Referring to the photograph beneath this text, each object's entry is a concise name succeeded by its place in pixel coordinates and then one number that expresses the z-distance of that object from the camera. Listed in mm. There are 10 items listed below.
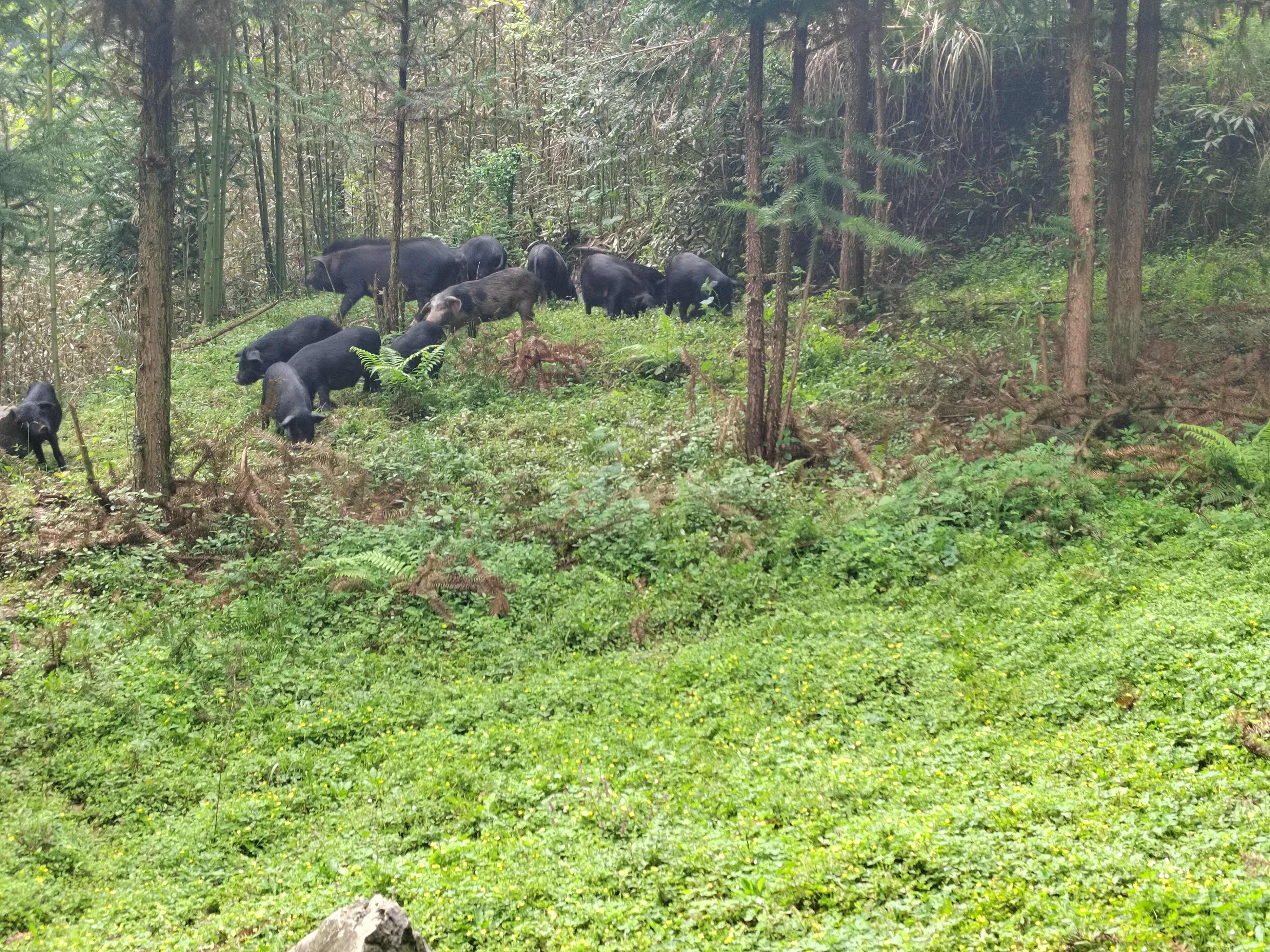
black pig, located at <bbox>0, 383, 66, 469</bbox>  11172
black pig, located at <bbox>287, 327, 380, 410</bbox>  12953
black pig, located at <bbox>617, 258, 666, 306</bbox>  16234
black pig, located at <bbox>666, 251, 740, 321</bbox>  15195
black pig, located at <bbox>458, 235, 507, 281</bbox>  17688
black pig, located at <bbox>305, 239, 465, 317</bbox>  16844
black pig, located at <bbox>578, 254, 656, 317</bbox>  15914
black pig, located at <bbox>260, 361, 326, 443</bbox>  11391
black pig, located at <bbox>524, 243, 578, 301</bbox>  16891
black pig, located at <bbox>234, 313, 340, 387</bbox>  13852
